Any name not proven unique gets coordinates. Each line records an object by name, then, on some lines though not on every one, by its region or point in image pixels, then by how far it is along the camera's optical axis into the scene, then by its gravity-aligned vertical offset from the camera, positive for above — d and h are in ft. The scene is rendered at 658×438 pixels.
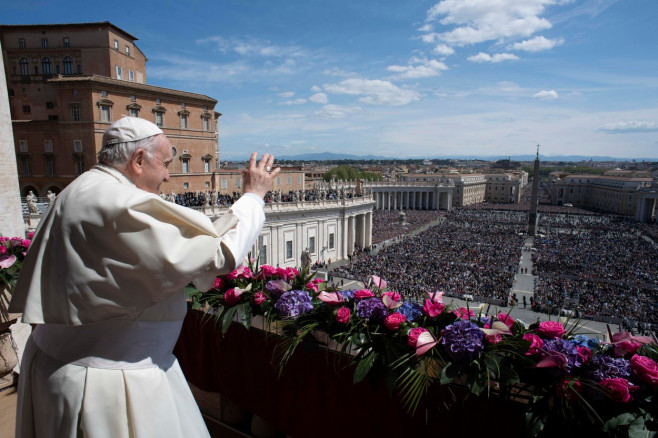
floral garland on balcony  8.61 -4.75
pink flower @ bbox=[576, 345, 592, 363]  9.17 -4.35
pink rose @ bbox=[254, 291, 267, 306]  13.79 -4.72
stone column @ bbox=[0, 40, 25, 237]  25.81 -1.23
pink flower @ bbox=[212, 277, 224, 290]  15.60 -4.80
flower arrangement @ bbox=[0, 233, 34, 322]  18.49 -4.84
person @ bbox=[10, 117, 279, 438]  5.79 -1.95
